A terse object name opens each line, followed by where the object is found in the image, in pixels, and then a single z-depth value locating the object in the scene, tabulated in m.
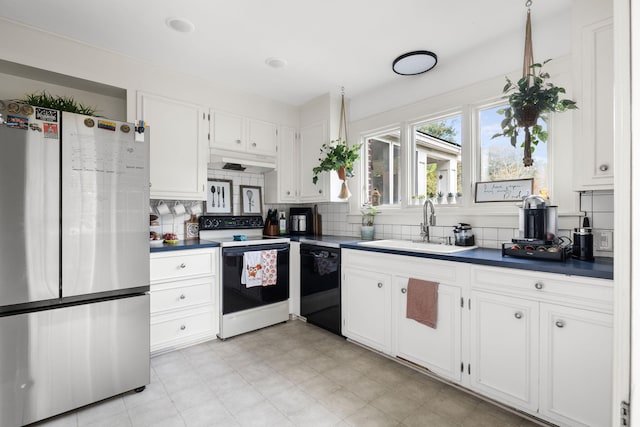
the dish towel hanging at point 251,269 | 2.94
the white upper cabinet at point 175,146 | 2.75
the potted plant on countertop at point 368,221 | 3.25
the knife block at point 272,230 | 3.76
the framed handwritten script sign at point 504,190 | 2.32
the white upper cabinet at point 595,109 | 1.69
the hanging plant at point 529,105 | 1.68
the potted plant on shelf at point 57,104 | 1.87
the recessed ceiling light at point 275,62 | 2.70
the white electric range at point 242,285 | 2.88
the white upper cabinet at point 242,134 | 3.16
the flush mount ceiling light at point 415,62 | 2.55
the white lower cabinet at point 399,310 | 2.07
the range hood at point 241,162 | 3.15
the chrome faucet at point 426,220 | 2.73
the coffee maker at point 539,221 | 1.96
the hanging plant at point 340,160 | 3.24
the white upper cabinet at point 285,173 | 3.67
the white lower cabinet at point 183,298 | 2.54
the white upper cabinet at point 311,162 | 3.53
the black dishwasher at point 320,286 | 2.91
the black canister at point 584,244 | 1.79
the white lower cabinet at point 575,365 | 1.50
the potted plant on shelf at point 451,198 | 2.79
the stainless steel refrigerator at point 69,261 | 1.67
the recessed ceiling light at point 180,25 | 2.14
